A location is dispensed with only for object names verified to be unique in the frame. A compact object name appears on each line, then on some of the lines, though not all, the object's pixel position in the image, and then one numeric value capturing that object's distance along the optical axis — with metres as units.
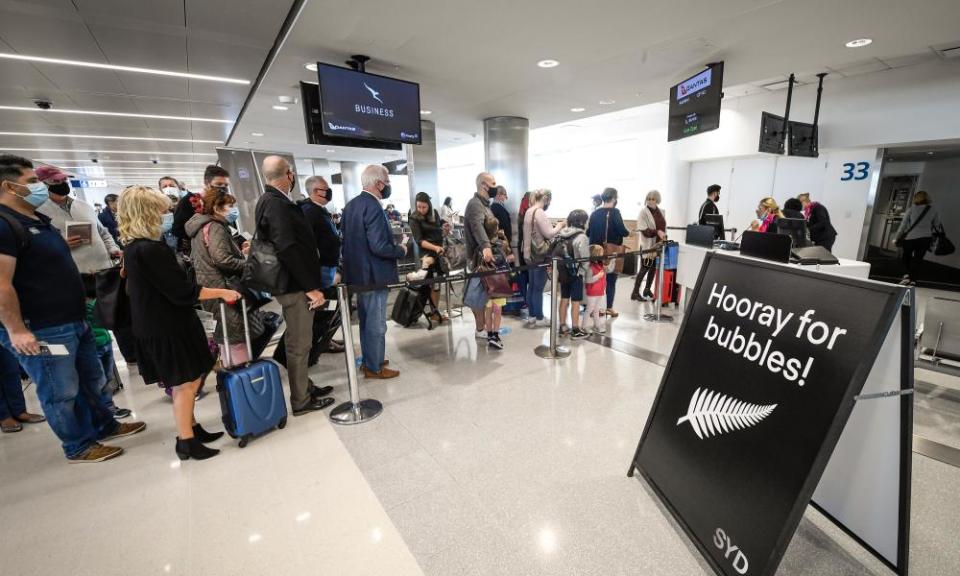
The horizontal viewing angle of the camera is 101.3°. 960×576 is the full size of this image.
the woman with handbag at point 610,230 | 4.78
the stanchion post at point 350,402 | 2.66
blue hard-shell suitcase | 2.41
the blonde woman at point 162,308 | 2.01
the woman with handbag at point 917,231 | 6.25
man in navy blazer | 3.12
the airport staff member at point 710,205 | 5.88
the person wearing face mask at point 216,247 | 2.78
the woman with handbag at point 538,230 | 4.16
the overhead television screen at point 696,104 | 4.29
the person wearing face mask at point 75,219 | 2.78
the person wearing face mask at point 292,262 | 2.51
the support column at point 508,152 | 6.85
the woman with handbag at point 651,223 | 5.15
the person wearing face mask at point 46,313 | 1.94
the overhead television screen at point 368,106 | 3.95
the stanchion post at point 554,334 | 3.63
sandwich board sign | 1.20
